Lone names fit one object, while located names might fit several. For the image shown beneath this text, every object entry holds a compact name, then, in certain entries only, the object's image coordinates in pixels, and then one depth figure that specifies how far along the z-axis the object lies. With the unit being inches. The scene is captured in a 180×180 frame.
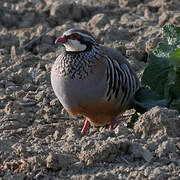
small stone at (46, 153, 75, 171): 343.6
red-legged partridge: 440.1
